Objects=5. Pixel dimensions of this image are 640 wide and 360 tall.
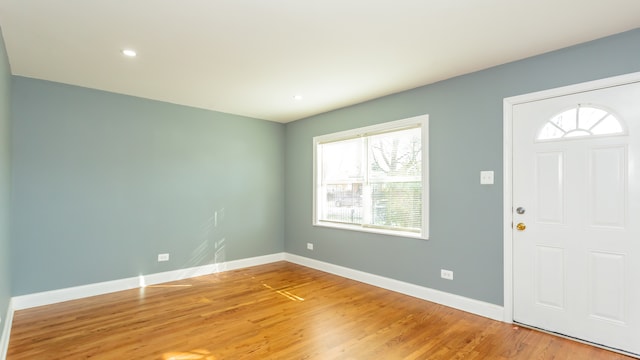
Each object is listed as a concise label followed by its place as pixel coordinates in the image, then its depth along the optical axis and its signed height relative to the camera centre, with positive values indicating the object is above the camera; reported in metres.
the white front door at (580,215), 2.55 -0.32
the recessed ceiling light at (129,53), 2.91 +1.20
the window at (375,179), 4.00 +0.02
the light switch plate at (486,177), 3.30 +0.02
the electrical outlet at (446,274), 3.61 -1.09
